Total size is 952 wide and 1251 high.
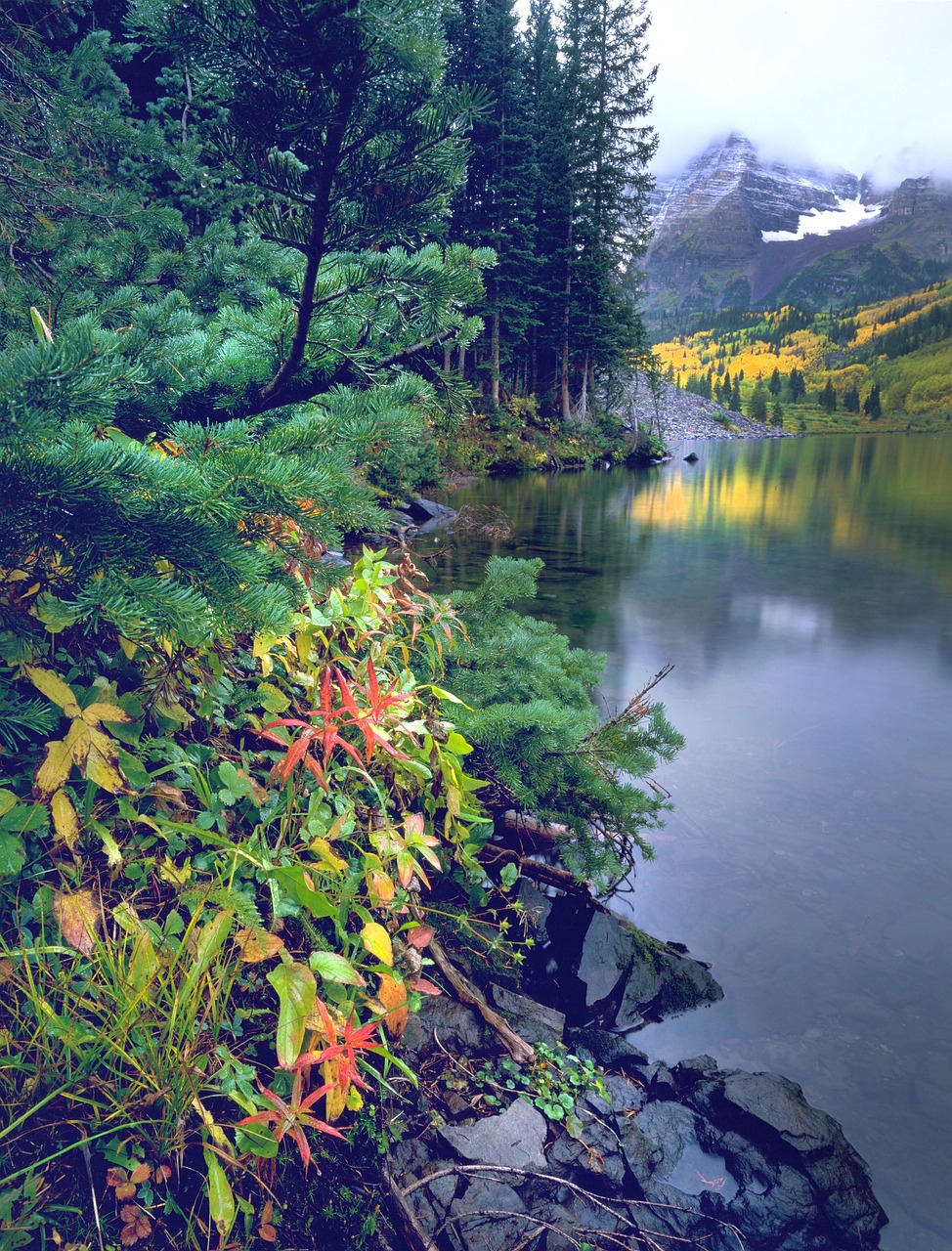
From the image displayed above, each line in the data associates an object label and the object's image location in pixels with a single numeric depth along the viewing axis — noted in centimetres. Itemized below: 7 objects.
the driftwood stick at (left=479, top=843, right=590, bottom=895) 342
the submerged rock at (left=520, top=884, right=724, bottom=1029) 311
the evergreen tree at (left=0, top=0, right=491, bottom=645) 163
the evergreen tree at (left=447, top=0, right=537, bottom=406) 3053
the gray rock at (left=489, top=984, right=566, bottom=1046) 261
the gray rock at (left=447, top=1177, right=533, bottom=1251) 190
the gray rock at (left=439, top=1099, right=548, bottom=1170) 208
